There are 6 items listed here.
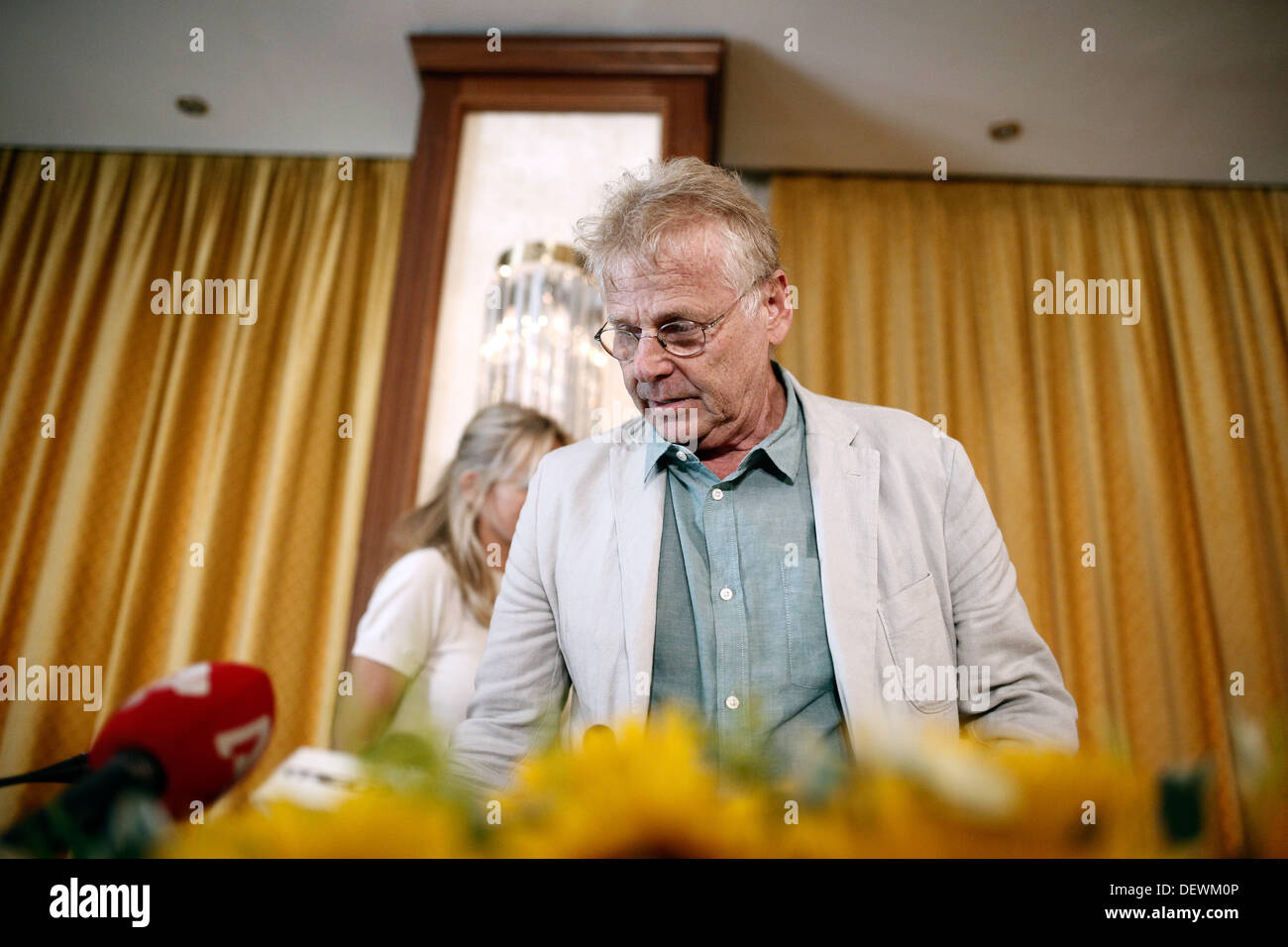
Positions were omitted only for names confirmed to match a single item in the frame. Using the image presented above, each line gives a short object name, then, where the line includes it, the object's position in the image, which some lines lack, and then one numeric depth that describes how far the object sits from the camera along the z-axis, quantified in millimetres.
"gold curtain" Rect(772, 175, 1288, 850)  2750
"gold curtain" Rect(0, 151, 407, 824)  2732
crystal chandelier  2199
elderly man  965
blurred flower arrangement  254
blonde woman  1832
